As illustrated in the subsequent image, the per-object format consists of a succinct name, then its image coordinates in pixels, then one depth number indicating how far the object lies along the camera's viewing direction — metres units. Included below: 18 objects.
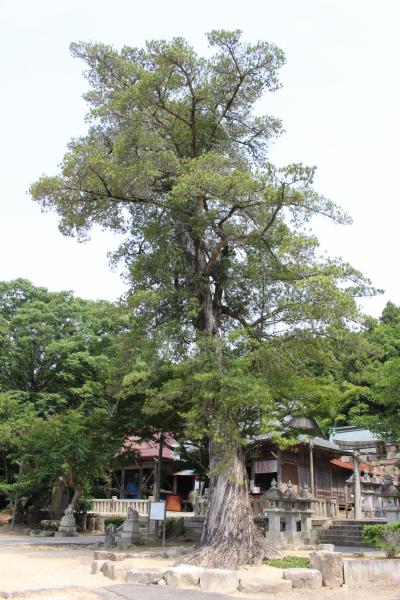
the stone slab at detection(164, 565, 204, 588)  9.29
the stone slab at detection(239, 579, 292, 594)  8.86
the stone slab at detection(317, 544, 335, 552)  11.89
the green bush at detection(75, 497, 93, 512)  24.48
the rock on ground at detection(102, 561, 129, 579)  10.25
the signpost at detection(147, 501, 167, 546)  15.27
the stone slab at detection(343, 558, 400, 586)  9.51
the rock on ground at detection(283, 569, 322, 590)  9.23
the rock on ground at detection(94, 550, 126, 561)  12.12
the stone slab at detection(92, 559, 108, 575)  10.96
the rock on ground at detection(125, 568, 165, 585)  9.64
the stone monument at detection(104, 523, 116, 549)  16.84
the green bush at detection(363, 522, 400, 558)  10.63
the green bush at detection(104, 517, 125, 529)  22.49
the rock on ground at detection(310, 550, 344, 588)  9.41
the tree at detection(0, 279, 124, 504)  21.31
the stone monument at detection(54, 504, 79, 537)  21.26
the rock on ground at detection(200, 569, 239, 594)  8.93
